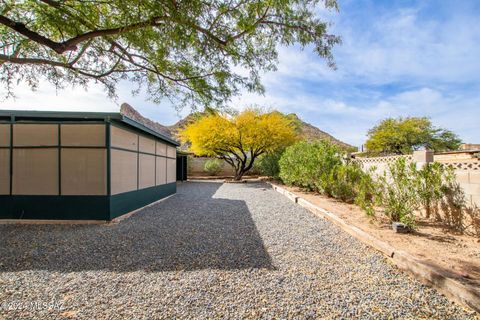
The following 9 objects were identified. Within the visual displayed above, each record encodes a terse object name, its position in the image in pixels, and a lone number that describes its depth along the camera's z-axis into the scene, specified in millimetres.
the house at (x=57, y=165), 5566
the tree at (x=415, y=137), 21000
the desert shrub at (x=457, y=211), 3988
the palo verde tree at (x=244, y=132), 15164
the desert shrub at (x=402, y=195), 4410
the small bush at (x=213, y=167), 20703
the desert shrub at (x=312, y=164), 8352
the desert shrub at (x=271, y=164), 15273
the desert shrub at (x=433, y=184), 4402
